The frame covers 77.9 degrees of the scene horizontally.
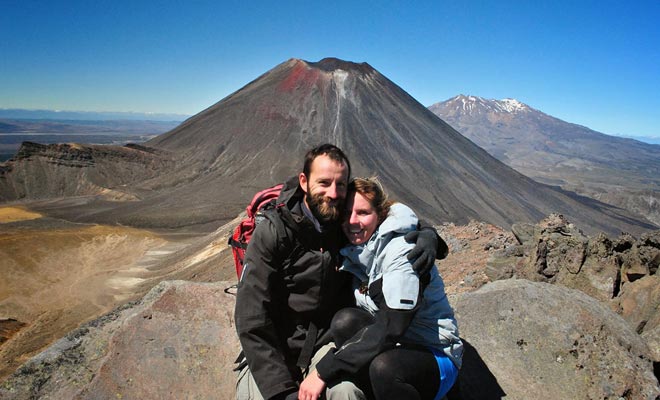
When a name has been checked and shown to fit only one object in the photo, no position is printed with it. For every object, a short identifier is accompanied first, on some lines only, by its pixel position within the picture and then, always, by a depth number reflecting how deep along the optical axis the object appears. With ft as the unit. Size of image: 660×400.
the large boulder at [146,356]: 10.44
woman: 7.92
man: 8.75
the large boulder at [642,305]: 13.88
